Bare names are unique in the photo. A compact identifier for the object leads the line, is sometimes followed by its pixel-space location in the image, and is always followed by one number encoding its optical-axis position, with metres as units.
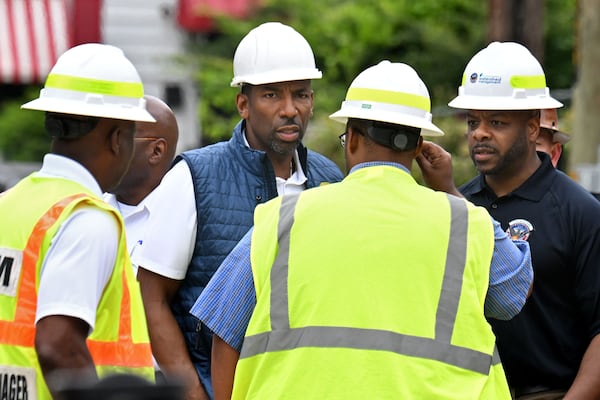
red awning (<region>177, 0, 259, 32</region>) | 46.12
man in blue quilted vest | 10.42
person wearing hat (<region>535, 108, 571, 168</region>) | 11.95
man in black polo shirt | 10.41
